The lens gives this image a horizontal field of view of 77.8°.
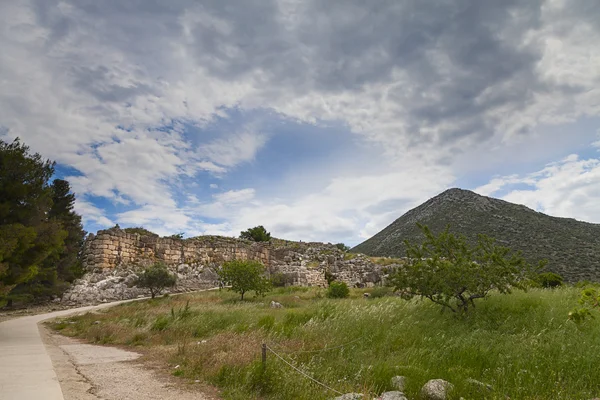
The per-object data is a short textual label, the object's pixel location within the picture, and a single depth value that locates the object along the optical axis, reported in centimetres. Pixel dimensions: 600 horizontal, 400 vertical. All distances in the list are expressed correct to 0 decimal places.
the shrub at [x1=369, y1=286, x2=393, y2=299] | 2283
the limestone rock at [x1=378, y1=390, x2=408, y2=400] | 559
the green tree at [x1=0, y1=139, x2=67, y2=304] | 1266
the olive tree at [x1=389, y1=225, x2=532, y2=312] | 988
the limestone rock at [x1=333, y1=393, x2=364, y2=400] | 539
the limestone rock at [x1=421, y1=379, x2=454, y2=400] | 565
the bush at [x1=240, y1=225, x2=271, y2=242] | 5022
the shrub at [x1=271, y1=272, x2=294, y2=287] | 3353
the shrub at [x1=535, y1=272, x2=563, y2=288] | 2083
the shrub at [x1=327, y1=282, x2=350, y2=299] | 2419
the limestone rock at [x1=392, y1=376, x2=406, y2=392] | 621
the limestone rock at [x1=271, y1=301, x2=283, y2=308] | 1836
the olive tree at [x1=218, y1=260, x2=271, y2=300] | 2325
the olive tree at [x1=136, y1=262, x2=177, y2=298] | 2572
